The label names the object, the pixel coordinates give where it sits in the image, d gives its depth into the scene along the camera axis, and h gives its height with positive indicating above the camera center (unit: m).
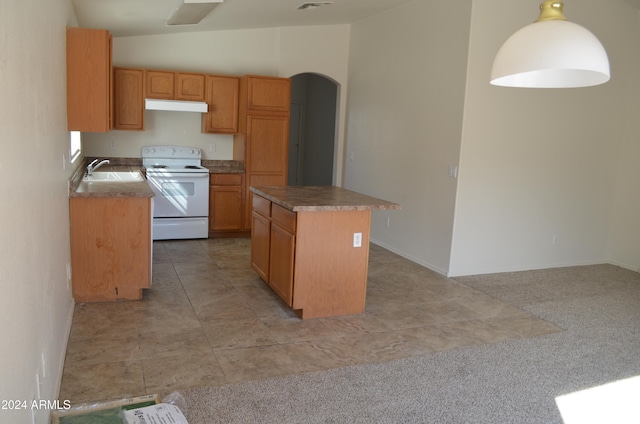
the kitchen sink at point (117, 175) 5.24 -0.52
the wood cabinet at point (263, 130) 6.50 +0.03
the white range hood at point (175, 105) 6.07 +0.26
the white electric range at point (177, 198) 6.13 -0.84
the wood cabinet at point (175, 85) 6.14 +0.51
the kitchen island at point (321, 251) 3.83 -0.88
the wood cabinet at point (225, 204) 6.49 -0.93
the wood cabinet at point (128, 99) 5.97 +0.31
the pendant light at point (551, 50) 1.76 +0.34
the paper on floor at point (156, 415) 2.23 -1.27
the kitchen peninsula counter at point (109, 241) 3.89 -0.90
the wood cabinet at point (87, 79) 3.77 +0.32
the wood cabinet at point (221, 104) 6.45 +0.33
